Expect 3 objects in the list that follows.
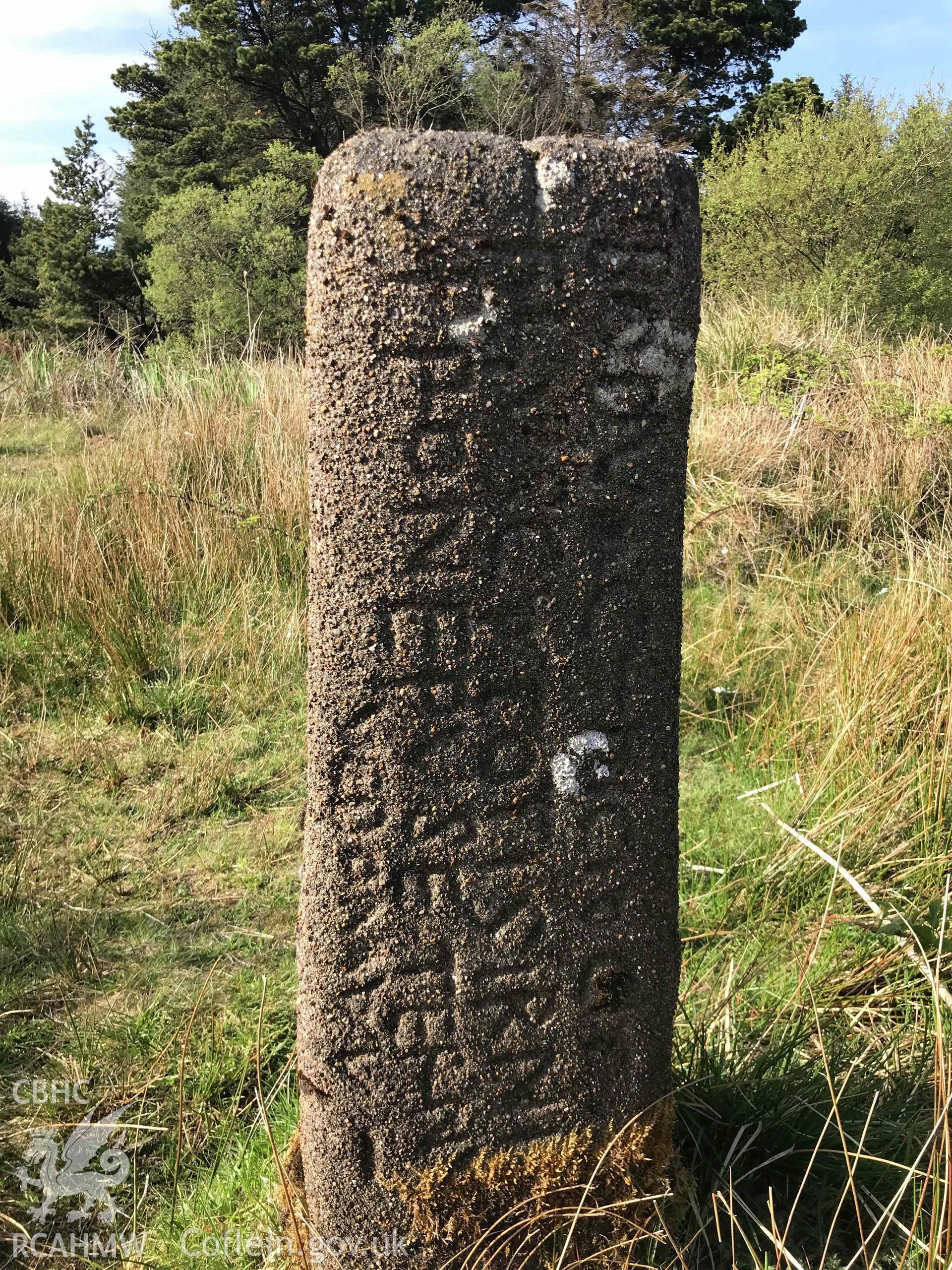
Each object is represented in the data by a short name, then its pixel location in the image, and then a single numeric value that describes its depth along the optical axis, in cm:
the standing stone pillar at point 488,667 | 125
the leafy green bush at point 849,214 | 1048
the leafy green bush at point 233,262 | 1185
